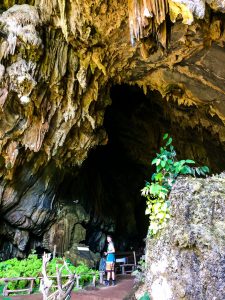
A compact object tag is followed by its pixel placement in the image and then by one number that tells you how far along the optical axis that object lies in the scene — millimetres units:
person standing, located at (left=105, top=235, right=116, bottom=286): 5910
